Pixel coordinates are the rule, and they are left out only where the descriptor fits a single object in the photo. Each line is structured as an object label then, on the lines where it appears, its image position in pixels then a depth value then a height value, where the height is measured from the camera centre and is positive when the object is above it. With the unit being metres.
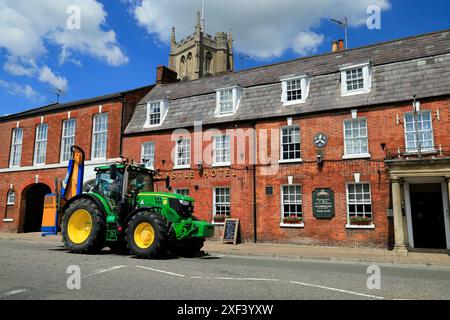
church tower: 72.69 +33.38
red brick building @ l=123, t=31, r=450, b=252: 15.29 +3.21
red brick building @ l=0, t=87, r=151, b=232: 23.30 +4.60
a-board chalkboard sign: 17.73 -0.86
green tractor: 10.74 -0.19
